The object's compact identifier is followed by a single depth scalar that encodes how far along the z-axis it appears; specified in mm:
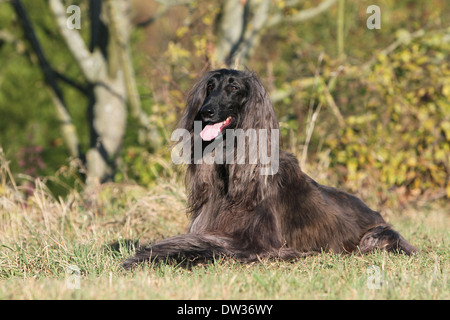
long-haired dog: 8047
